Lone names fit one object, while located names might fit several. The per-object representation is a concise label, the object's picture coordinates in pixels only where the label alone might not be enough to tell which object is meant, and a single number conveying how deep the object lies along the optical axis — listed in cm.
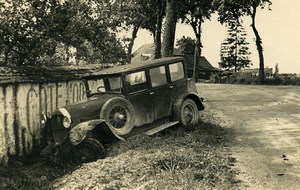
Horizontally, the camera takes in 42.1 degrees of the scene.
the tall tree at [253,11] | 4003
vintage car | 870
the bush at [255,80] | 3846
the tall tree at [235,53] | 8269
